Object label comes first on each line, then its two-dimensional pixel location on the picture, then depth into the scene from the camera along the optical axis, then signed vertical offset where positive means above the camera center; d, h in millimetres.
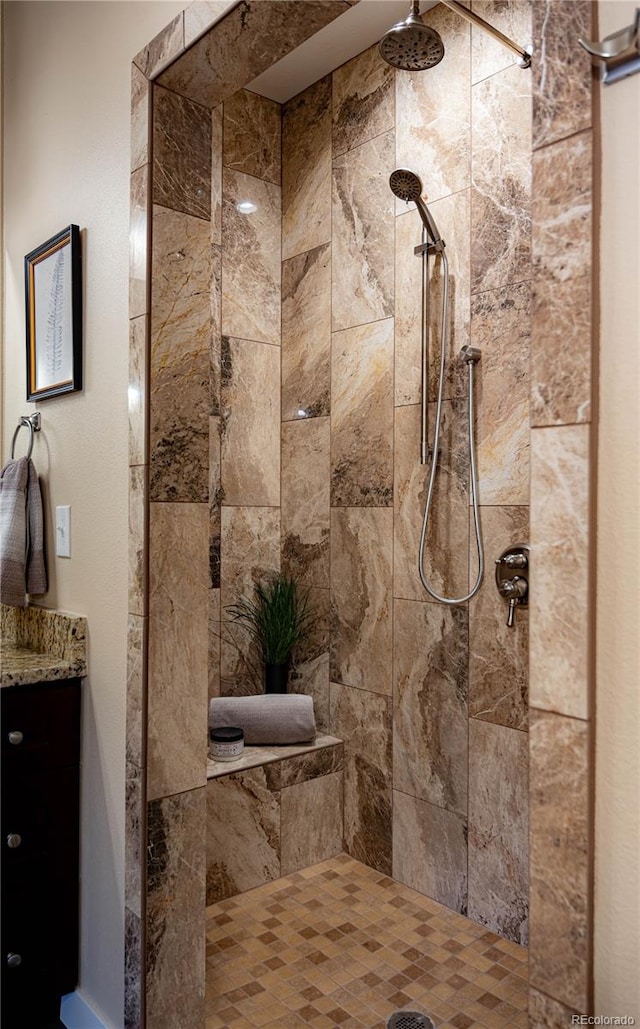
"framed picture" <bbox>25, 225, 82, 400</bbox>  1778 +488
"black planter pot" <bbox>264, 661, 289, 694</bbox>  2672 -663
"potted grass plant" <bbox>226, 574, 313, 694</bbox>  2660 -452
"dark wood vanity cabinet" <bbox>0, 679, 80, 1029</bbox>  1680 -835
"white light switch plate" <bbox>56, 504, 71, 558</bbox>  1867 -81
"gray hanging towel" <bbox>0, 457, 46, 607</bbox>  1916 -90
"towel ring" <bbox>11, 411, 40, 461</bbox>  2039 +223
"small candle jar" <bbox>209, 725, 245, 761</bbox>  2367 -806
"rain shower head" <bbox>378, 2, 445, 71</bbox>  1544 +1034
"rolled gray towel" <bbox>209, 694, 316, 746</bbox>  2492 -756
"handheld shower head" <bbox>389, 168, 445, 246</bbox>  2090 +928
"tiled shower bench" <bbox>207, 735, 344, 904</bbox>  2273 -1041
